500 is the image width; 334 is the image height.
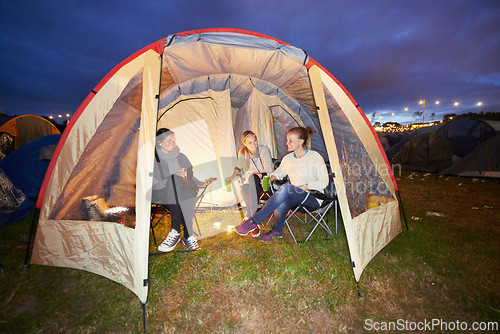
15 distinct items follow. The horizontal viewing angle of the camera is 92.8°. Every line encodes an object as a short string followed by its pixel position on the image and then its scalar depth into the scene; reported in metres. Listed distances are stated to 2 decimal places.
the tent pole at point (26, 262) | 2.45
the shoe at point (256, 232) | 3.25
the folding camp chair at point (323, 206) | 2.87
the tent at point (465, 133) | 7.87
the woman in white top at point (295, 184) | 2.89
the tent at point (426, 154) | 7.70
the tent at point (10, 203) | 3.43
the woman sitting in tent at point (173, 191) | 2.85
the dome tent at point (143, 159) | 2.08
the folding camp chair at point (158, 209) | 2.89
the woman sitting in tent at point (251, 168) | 3.69
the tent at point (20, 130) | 7.46
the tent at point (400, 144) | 9.70
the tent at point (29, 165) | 4.75
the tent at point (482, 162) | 6.05
